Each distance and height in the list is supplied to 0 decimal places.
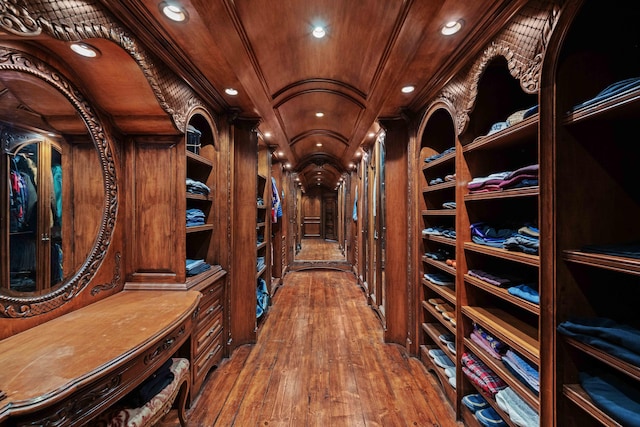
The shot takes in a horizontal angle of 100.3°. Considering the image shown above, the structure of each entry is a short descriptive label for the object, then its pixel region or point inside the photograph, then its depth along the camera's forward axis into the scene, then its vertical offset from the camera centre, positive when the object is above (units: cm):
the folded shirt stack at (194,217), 223 +0
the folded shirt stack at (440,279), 229 -55
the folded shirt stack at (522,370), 125 -76
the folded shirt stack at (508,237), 126 -11
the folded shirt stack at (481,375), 157 -99
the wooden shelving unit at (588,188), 105 +11
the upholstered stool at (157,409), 120 -92
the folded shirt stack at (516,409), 125 -96
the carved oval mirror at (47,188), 119 +16
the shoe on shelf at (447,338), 218 -101
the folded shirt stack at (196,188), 221 +26
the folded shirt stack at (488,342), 156 -78
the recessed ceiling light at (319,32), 198 +139
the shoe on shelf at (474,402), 169 -120
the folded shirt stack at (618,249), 87 -12
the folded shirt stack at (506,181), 132 +20
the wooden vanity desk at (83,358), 85 -55
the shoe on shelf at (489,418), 153 -119
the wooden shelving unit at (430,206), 249 +10
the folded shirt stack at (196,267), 215 -42
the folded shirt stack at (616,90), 86 +42
